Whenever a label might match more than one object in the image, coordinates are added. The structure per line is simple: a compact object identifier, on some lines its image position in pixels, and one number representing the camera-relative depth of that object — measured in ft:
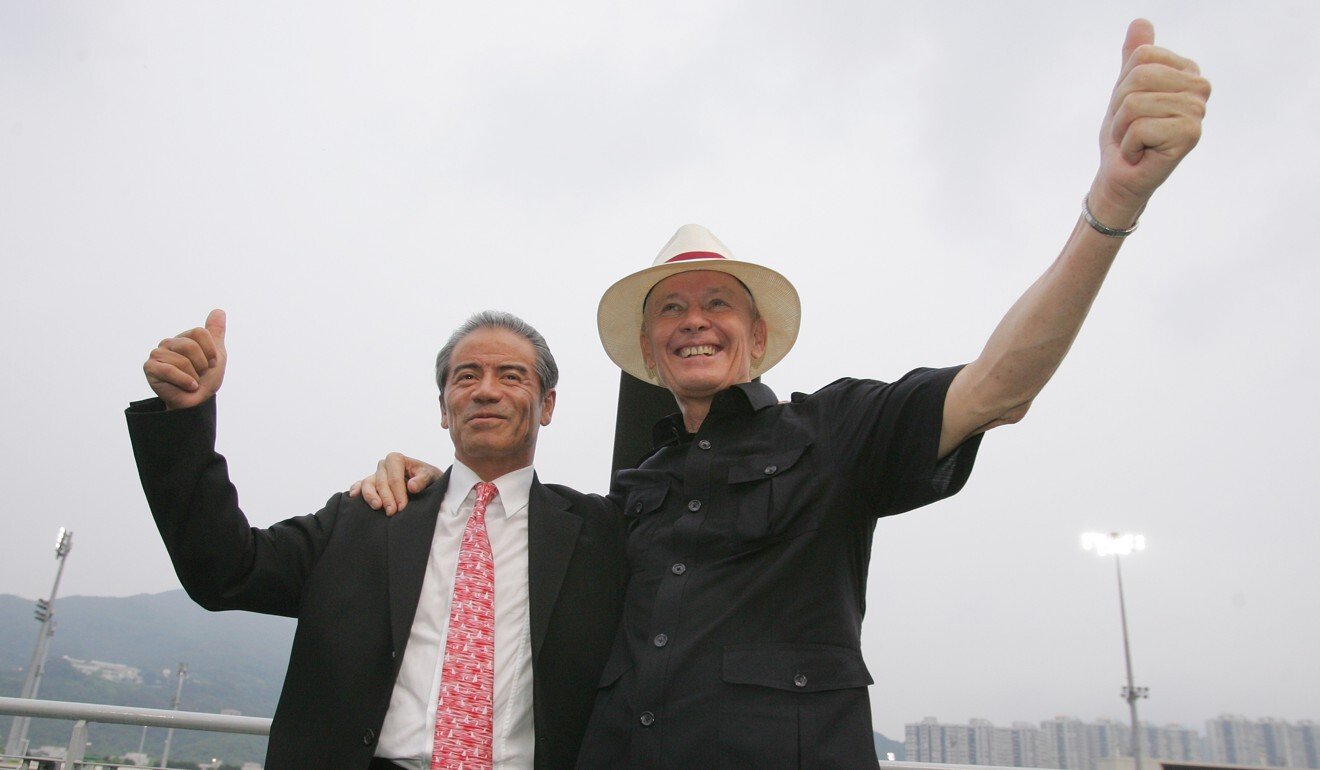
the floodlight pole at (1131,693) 53.47
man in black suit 6.46
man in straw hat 4.74
